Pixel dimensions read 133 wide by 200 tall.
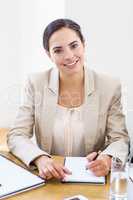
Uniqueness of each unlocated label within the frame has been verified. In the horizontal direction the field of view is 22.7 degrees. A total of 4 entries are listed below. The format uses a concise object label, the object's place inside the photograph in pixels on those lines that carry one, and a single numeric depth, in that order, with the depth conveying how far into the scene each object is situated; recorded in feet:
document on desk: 3.94
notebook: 4.20
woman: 5.64
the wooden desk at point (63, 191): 3.84
